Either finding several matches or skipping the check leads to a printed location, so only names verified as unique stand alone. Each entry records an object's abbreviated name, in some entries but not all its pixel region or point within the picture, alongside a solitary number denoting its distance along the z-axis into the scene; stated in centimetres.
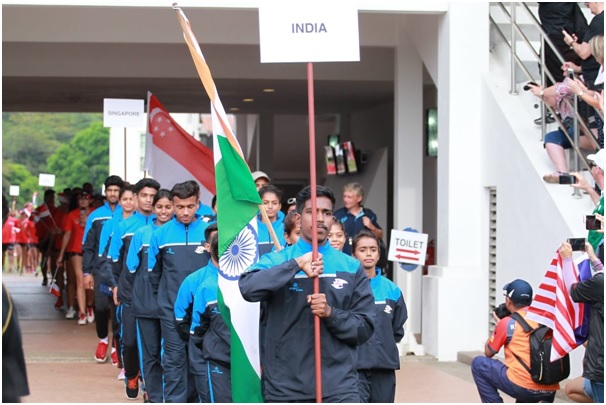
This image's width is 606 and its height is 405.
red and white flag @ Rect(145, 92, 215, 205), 1478
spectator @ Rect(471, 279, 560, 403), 850
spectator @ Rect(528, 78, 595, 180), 1201
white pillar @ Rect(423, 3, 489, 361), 1384
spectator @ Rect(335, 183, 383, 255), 1270
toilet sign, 1338
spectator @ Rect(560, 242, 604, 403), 804
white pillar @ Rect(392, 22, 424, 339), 1666
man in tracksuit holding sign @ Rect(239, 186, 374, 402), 610
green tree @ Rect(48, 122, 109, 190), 7431
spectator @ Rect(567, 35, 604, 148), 988
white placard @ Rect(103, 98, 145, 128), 1381
